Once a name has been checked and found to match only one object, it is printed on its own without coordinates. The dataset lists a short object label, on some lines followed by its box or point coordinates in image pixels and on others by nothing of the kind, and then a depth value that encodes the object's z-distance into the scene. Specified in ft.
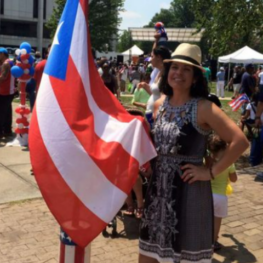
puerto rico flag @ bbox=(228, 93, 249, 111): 27.76
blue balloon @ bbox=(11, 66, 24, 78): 26.07
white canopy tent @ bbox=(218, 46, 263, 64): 73.20
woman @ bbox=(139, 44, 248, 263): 8.43
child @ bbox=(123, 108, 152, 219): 14.38
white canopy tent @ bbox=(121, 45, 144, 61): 111.24
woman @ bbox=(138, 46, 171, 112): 14.89
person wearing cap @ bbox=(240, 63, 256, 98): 39.40
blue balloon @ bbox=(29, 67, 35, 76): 26.84
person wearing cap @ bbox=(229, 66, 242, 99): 72.43
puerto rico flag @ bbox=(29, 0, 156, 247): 7.32
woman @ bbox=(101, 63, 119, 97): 30.22
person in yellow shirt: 12.84
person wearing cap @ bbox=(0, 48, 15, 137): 27.91
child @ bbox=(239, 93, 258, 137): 27.57
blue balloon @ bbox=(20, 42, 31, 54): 26.91
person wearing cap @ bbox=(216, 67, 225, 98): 73.65
